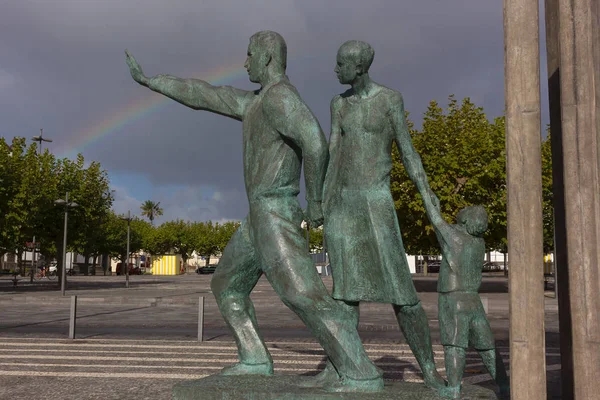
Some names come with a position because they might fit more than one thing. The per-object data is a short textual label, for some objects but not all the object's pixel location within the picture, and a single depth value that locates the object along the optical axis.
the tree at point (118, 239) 81.56
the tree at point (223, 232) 106.38
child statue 5.05
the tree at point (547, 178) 28.08
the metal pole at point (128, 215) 42.69
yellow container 85.19
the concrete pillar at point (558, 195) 5.19
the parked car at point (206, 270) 81.94
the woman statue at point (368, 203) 5.00
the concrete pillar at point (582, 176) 4.28
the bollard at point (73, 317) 13.04
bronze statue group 4.97
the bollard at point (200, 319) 12.83
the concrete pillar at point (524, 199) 3.78
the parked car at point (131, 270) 76.49
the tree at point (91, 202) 37.19
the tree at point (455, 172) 28.36
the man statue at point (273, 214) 4.93
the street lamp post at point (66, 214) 28.25
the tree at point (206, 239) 104.50
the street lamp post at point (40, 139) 61.31
